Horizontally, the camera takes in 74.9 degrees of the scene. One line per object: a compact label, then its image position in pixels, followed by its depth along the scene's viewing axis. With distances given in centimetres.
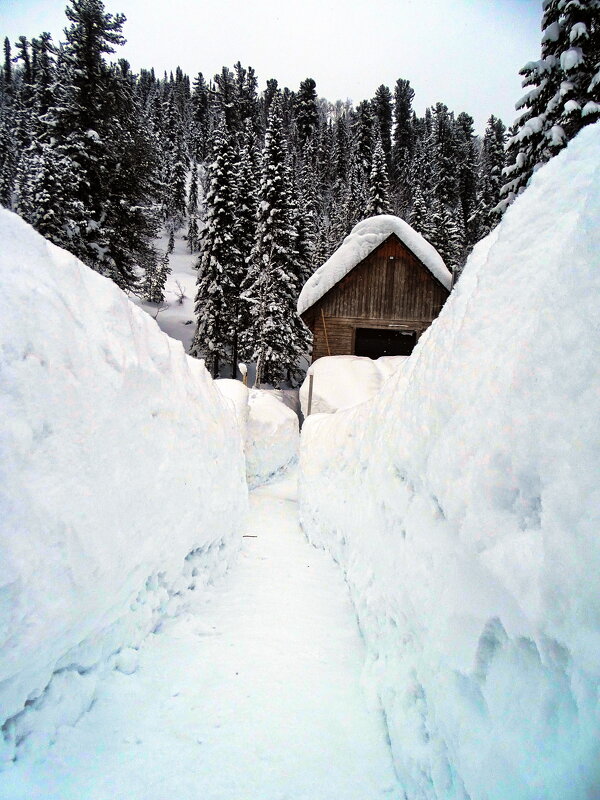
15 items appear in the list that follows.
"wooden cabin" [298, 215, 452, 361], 1591
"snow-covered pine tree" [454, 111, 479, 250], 4566
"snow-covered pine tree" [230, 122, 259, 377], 2577
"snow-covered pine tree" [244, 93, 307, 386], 2244
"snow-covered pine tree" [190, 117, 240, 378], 2409
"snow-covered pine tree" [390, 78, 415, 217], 5936
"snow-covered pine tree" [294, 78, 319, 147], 6806
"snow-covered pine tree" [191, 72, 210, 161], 6988
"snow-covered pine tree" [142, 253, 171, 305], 3622
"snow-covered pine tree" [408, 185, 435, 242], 3148
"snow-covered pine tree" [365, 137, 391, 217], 2708
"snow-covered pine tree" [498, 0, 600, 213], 955
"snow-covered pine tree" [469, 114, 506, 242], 3816
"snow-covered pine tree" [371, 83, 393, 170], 6806
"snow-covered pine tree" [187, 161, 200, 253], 5572
